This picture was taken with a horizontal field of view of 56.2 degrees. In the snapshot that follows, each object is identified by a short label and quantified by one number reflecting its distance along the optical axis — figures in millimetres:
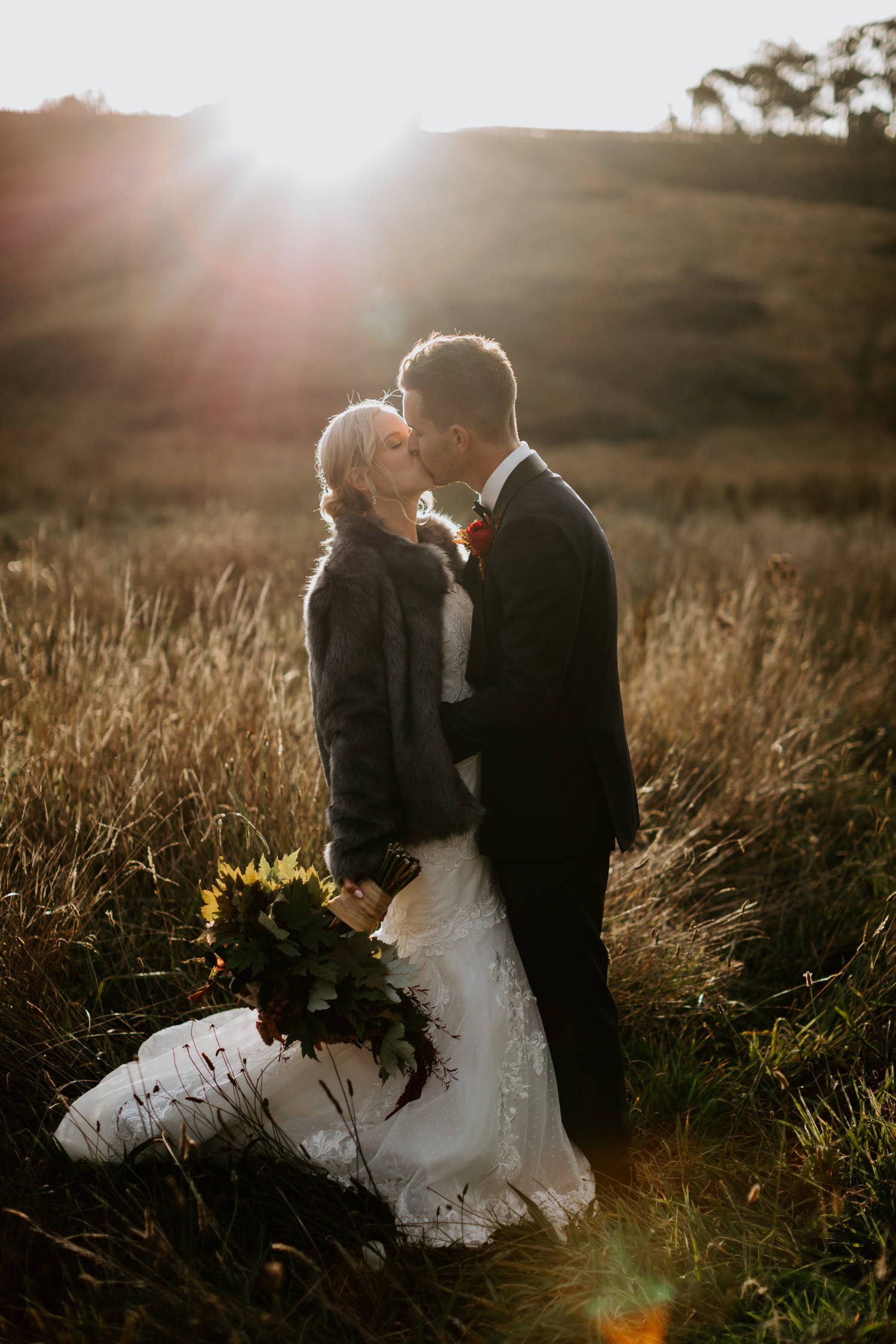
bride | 2236
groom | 2252
